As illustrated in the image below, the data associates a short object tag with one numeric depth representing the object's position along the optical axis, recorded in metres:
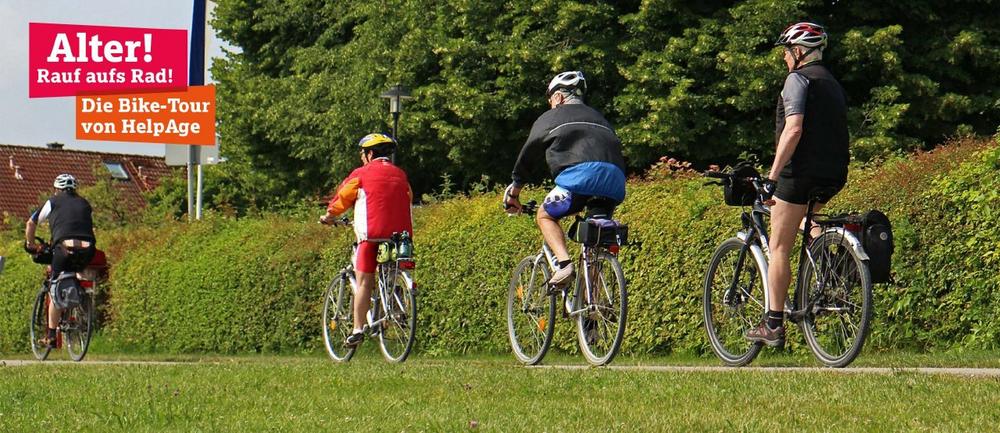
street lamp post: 26.05
